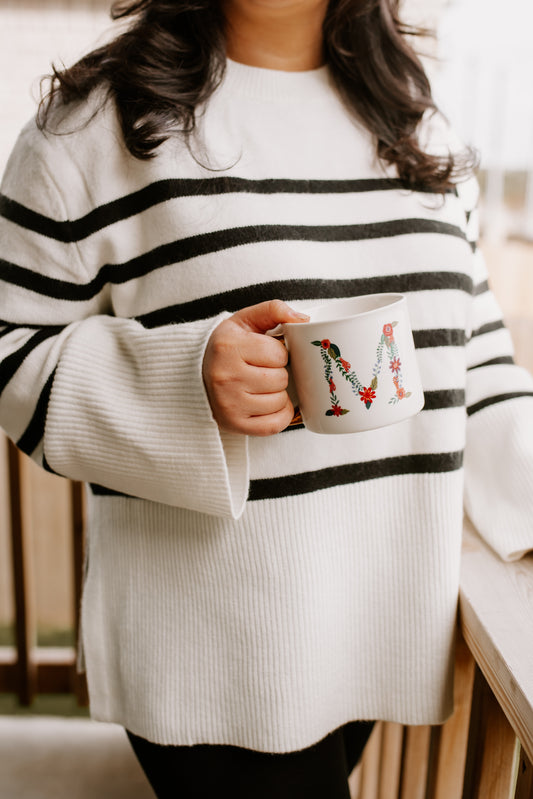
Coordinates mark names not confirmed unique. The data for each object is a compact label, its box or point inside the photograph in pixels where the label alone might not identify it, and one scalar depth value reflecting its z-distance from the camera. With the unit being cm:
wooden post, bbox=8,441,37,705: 164
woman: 65
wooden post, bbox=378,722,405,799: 105
